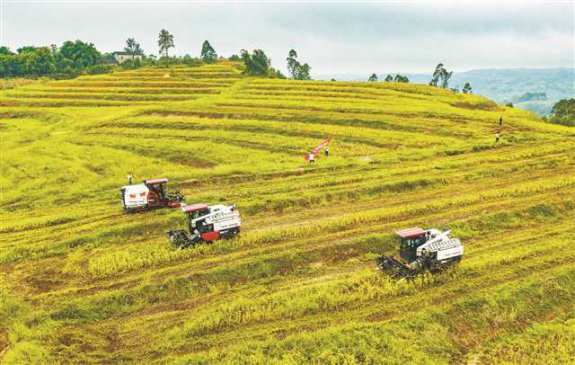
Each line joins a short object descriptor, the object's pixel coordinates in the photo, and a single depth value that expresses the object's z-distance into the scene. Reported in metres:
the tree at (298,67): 151.25
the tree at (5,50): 147.00
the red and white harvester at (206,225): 21.58
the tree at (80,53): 140.50
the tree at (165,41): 129.00
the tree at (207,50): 174.48
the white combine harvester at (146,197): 26.39
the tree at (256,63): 103.94
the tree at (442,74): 137.48
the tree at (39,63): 117.75
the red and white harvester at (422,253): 17.80
